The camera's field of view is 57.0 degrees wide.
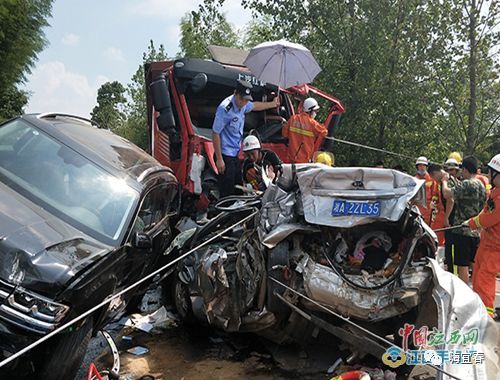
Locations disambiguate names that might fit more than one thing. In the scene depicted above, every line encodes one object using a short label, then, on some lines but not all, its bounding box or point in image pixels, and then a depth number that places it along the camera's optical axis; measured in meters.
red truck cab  5.92
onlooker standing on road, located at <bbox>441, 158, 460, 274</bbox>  5.97
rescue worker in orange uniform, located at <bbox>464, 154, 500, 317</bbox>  4.66
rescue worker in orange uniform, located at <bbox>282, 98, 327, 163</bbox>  6.49
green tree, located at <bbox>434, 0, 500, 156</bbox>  10.02
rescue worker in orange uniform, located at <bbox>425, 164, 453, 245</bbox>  6.51
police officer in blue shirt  5.65
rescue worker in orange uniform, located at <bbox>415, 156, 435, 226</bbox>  6.62
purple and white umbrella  6.93
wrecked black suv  2.40
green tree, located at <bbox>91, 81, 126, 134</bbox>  38.16
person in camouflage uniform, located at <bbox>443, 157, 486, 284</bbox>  5.61
